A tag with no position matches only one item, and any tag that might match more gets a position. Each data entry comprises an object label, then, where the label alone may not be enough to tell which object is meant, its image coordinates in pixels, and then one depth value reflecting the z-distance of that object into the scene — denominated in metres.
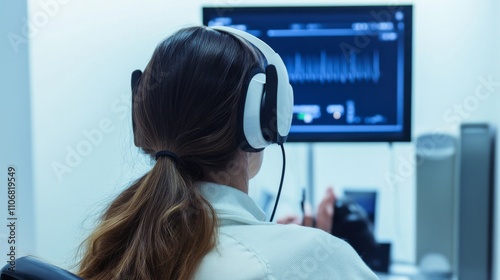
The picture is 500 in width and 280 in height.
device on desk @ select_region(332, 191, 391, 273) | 1.84
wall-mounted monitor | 1.69
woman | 0.76
